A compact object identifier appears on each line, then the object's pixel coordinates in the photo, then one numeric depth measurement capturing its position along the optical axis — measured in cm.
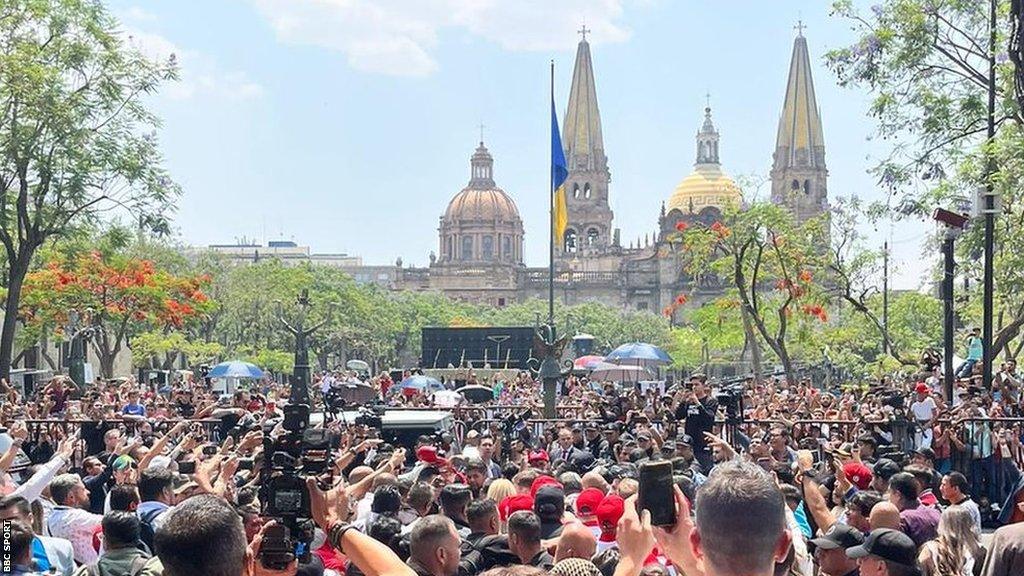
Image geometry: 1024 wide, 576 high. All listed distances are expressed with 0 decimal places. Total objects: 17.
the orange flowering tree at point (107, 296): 3967
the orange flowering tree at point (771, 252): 3503
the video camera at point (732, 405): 1600
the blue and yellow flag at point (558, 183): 2961
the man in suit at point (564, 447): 1516
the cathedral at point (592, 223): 11969
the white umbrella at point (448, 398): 2624
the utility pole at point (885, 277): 3383
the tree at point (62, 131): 2612
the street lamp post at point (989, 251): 1786
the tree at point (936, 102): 2200
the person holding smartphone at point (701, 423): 1574
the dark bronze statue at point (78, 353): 2661
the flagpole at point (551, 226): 2766
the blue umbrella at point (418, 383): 3375
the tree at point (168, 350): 5169
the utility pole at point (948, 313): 1825
